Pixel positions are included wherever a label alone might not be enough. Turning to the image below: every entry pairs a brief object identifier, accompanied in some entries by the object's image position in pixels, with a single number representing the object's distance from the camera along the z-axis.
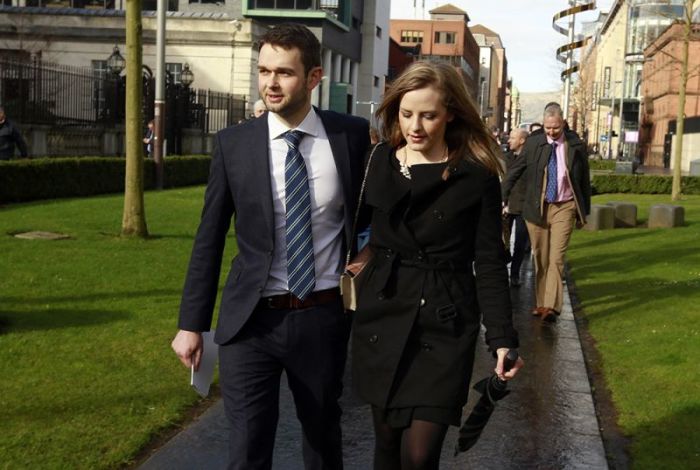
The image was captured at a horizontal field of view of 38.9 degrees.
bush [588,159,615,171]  51.44
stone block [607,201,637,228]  19.16
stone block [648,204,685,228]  19.08
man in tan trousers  8.89
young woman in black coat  3.39
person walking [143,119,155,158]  29.82
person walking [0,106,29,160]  18.98
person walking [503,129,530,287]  10.86
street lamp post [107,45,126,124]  31.95
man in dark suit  3.45
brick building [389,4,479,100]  133.38
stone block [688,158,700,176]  42.69
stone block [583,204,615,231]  18.67
